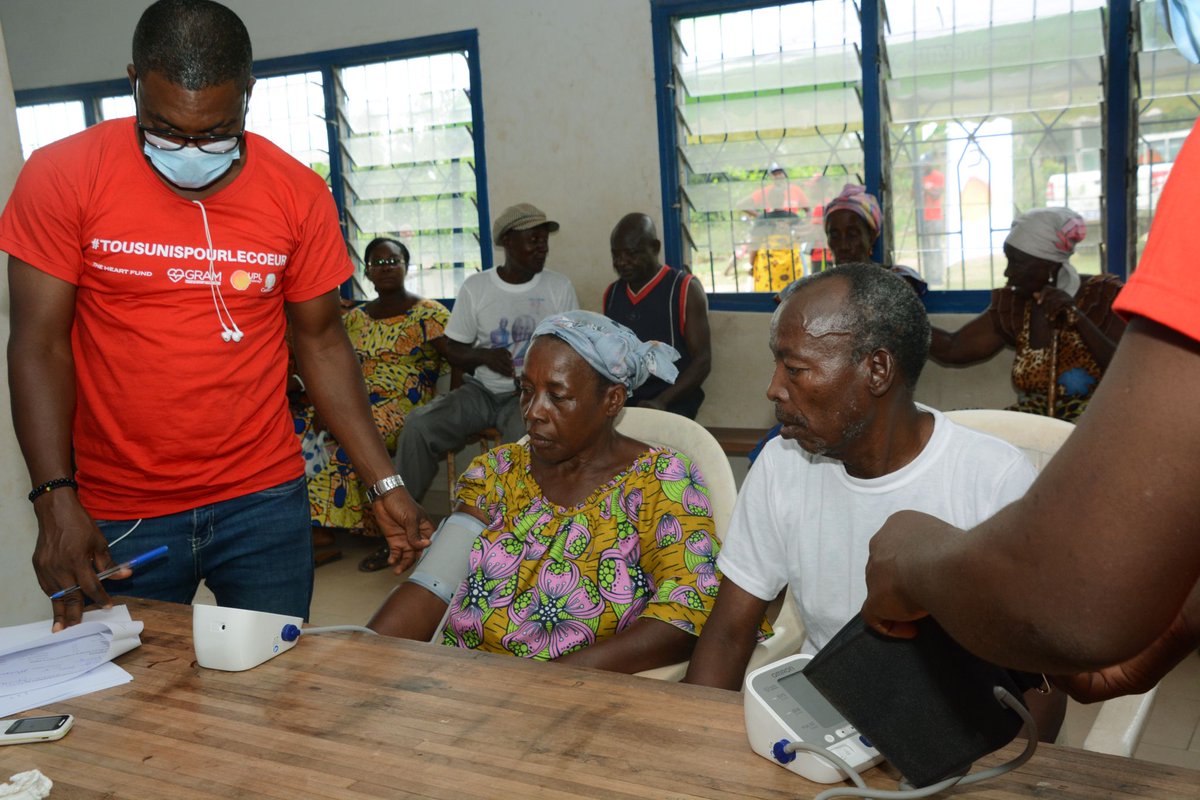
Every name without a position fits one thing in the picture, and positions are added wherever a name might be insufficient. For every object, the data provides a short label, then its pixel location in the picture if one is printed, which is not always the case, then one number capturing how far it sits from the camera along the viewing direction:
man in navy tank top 4.86
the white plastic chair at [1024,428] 2.02
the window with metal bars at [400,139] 5.80
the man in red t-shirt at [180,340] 1.81
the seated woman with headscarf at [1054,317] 3.86
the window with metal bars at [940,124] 4.36
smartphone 1.36
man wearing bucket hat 5.03
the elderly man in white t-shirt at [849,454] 1.71
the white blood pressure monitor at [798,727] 1.17
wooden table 1.17
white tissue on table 1.18
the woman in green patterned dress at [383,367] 5.16
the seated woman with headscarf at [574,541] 2.03
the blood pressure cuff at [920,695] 1.05
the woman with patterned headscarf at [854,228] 4.43
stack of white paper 1.52
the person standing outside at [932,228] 4.77
